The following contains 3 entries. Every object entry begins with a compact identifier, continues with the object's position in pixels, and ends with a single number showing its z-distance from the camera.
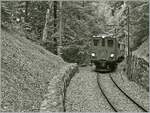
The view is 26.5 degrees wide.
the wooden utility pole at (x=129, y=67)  22.14
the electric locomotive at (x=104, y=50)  26.47
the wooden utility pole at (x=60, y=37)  26.94
